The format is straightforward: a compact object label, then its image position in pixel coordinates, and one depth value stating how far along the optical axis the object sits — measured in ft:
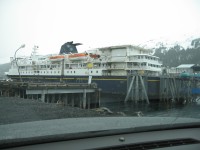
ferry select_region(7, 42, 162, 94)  99.35
